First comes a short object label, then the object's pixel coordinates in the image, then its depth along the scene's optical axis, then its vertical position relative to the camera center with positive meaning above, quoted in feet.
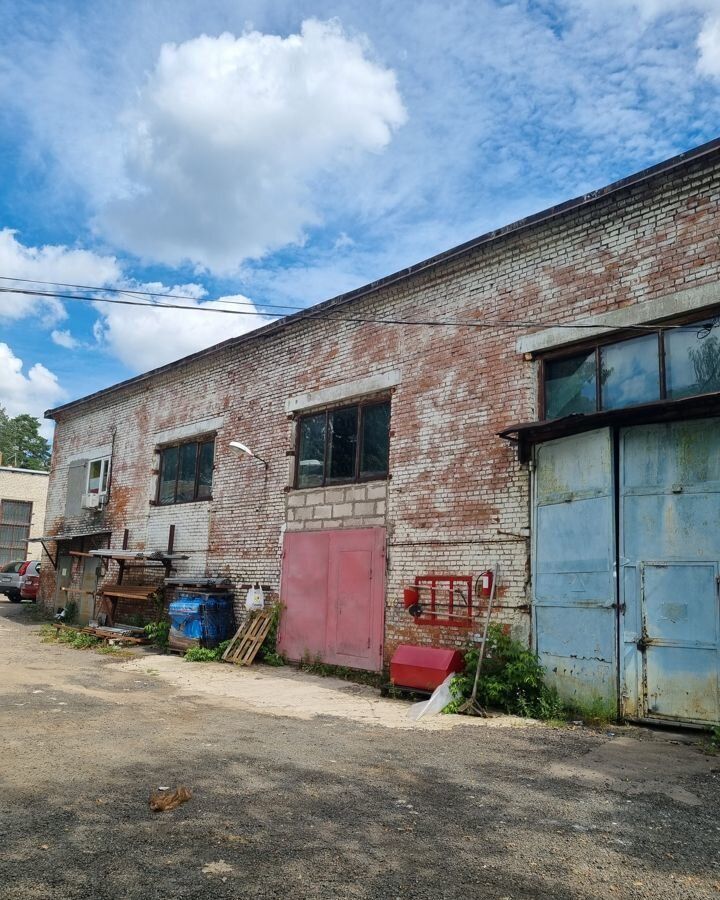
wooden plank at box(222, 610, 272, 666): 37.99 -3.68
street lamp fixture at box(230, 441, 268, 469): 41.34 +7.13
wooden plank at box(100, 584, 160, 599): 46.44 -1.59
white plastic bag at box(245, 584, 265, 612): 39.29 -1.49
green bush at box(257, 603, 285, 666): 38.55 -3.61
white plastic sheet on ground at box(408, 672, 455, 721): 25.95 -4.48
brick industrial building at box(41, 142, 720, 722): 24.17 +5.71
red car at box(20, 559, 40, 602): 76.23 -2.11
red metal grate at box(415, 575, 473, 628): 29.78 -0.77
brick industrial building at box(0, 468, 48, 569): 108.99 +8.15
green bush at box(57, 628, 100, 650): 44.78 -4.83
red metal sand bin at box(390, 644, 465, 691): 27.53 -3.33
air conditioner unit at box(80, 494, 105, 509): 55.67 +4.96
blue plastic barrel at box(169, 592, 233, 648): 40.14 -2.81
